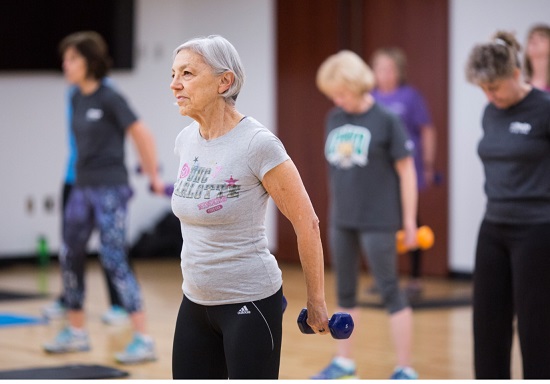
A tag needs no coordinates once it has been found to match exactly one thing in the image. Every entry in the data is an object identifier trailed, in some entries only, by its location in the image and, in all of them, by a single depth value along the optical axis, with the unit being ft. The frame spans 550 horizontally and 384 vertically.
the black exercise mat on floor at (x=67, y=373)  29.98
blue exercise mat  40.62
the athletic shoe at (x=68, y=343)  34.56
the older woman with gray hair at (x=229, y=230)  17.04
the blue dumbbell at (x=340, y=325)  17.09
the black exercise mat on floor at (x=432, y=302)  44.92
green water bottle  57.65
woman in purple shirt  46.61
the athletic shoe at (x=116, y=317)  40.93
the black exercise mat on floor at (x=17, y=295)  47.93
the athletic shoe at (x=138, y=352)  32.80
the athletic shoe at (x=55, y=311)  42.19
